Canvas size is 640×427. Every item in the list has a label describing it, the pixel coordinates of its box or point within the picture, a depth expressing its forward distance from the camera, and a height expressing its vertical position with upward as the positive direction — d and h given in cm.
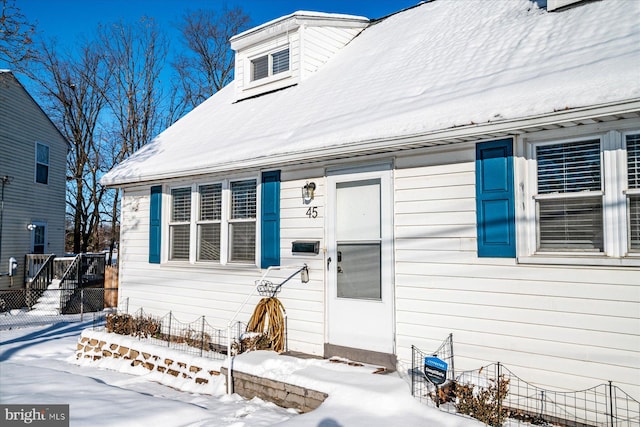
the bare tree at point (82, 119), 2388 +624
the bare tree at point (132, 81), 2336 +777
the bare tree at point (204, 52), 2430 +966
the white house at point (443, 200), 401 +48
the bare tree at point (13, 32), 839 +362
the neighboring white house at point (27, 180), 1502 +201
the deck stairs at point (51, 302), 1292 -171
